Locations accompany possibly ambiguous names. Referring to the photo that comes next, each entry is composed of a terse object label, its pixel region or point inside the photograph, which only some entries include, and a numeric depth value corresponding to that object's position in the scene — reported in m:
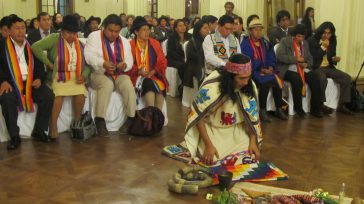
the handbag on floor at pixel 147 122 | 5.24
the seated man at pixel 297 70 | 6.43
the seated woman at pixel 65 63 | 5.16
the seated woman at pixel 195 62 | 6.81
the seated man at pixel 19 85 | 4.80
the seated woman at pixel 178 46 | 7.54
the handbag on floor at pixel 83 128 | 5.10
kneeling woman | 3.98
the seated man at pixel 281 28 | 7.68
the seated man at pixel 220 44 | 6.10
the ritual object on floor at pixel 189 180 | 3.53
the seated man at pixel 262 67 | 6.29
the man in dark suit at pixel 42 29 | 6.99
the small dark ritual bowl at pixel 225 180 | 3.46
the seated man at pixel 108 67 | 5.36
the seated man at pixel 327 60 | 6.73
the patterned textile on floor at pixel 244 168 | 3.84
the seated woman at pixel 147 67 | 5.68
